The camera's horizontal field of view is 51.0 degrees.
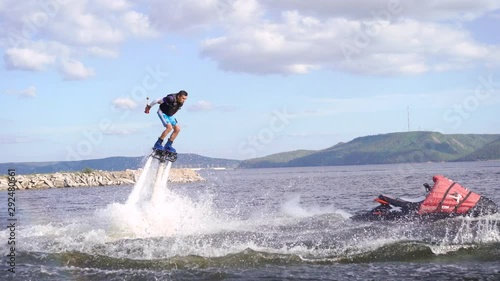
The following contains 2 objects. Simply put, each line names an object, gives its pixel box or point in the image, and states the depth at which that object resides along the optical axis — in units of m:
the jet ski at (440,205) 19.25
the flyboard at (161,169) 17.33
